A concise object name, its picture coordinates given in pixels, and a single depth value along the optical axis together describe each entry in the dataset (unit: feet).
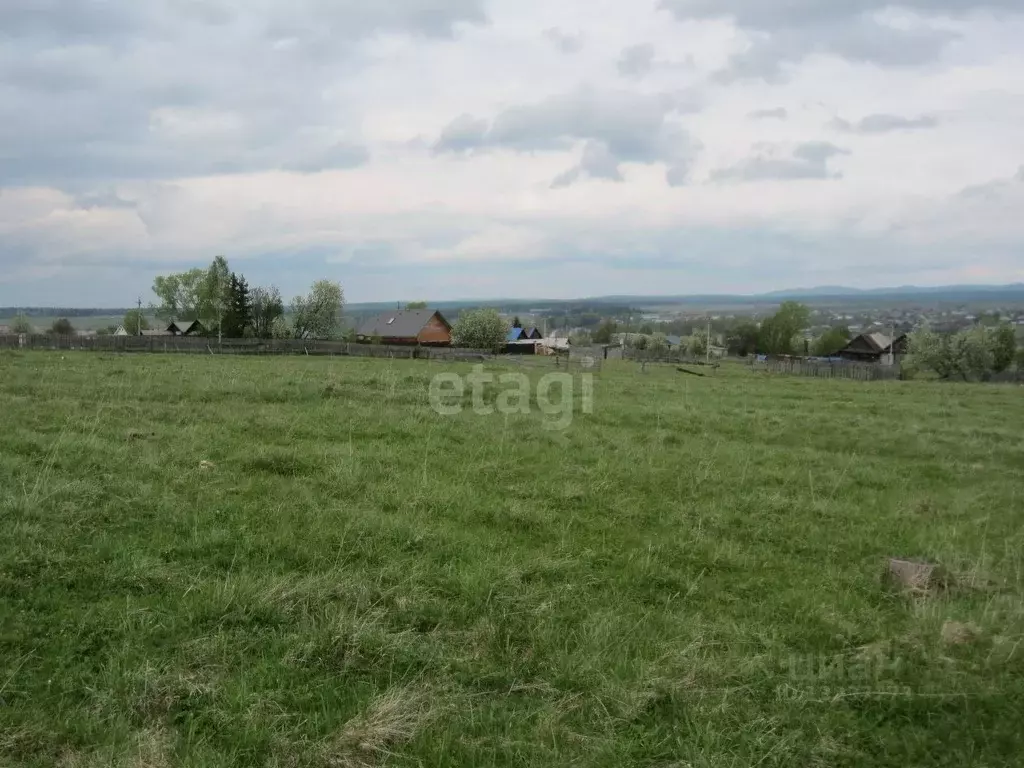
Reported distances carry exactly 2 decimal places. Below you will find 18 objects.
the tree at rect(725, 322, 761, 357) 381.60
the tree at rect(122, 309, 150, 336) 368.89
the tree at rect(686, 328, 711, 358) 343.44
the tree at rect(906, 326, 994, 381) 191.62
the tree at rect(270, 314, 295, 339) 232.94
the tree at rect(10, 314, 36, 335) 307.91
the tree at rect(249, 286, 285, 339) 231.71
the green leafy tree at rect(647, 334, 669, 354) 343.87
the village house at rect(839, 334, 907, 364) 297.53
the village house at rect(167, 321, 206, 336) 322.10
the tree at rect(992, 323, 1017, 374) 200.95
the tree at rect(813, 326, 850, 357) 358.23
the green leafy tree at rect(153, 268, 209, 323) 368.89
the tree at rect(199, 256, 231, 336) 291.58
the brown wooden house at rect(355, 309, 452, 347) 267.39
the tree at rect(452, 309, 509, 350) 253.03
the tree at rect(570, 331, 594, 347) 413.26
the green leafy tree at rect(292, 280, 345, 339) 260.83
